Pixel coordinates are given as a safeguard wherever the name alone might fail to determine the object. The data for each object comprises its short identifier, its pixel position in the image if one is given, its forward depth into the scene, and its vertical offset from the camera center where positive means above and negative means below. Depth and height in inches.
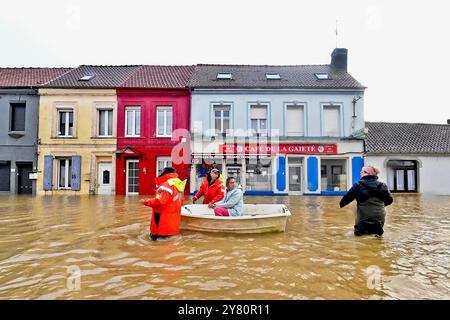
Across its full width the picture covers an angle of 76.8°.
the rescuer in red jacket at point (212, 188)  303.6 -18.9
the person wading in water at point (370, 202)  218.5 -23.1
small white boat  236.2 -44.2
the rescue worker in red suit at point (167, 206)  205.2 -25.8
